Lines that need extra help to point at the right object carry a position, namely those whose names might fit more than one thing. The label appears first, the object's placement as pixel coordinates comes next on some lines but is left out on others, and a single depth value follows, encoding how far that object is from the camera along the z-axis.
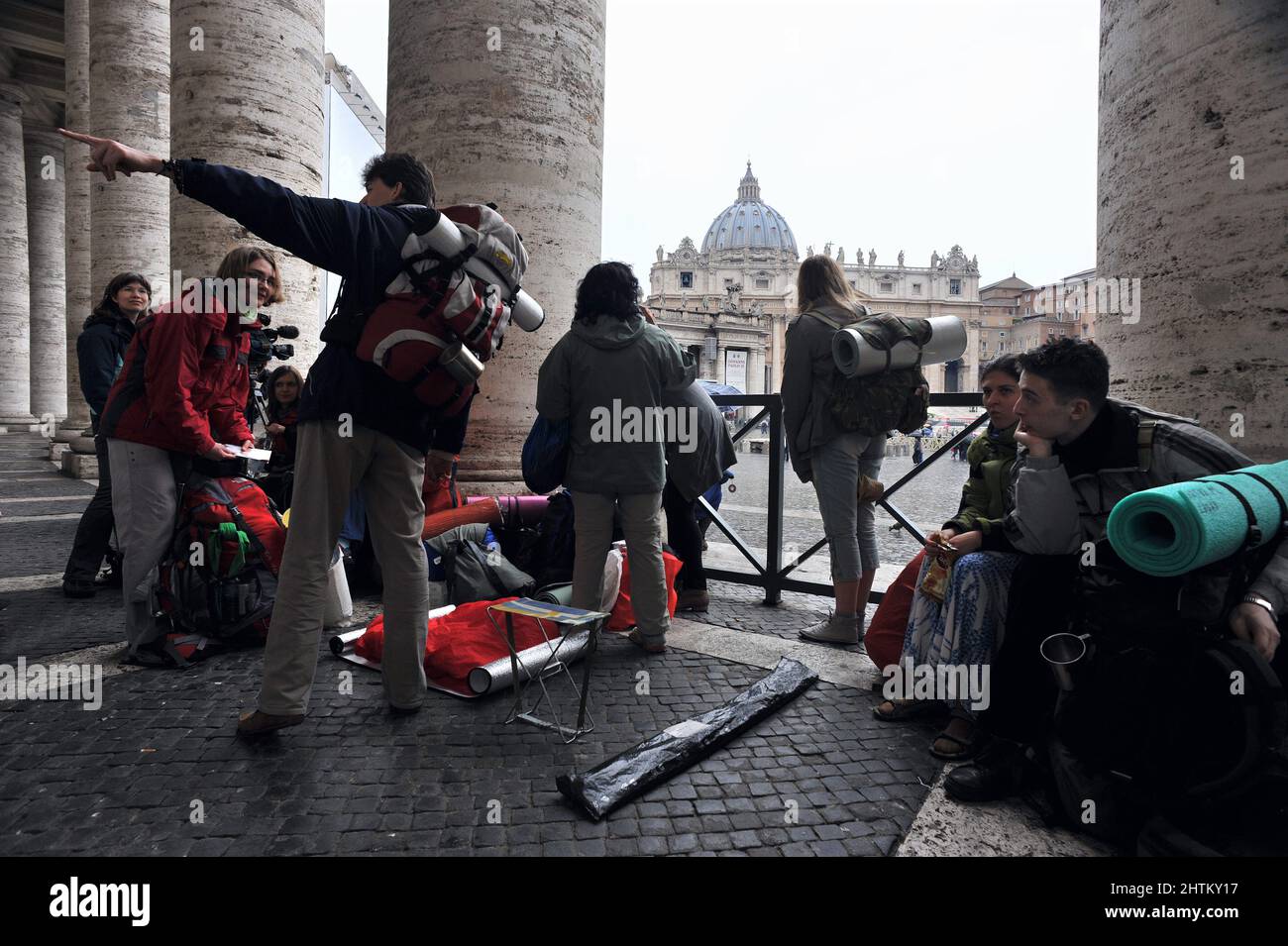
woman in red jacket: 3.13
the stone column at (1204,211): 2.31
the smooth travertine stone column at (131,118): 9.20
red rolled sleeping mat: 4.23
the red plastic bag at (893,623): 2.93
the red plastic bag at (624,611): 3.83
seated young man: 2.07
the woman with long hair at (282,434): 4.53
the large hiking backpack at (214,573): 3.28
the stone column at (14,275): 16.69
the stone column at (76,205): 11.09
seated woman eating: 2.38
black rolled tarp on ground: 2.04
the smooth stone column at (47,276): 19.47
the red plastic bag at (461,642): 2.94
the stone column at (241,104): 5.82
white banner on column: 60.59
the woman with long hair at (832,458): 3.60
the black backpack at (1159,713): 1.64
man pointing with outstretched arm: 2.12
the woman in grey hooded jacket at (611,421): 3.30
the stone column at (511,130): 4.63
